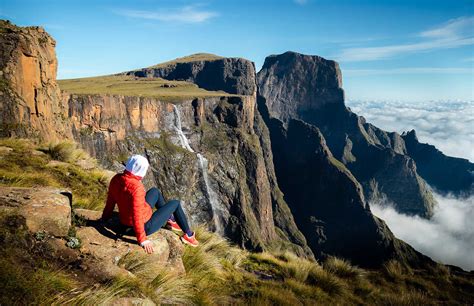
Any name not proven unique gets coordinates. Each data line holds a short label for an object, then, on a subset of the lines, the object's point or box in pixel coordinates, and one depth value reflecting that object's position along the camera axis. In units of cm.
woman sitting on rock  689
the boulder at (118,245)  632
